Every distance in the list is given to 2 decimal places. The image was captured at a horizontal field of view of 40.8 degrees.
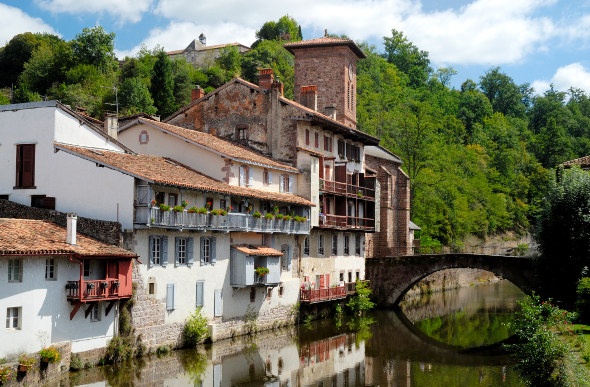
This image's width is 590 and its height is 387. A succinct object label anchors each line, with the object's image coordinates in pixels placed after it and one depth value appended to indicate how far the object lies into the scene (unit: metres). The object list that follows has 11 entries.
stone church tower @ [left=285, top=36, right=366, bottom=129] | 71.44
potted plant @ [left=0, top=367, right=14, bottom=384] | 26.31
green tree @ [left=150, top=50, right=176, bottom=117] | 90.81
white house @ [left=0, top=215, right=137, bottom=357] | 28.73
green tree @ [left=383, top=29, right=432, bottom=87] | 138.00
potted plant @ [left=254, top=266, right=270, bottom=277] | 42.97
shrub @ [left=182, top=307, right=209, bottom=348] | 37.66
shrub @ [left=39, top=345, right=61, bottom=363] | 28.88
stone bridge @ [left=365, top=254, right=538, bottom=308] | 55.41
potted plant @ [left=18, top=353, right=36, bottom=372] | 27.62
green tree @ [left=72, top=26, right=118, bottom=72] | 99.31
